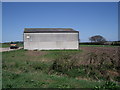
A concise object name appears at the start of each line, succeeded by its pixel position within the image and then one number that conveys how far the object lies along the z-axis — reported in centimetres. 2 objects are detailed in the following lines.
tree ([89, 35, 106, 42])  6177
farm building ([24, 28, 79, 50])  1891
